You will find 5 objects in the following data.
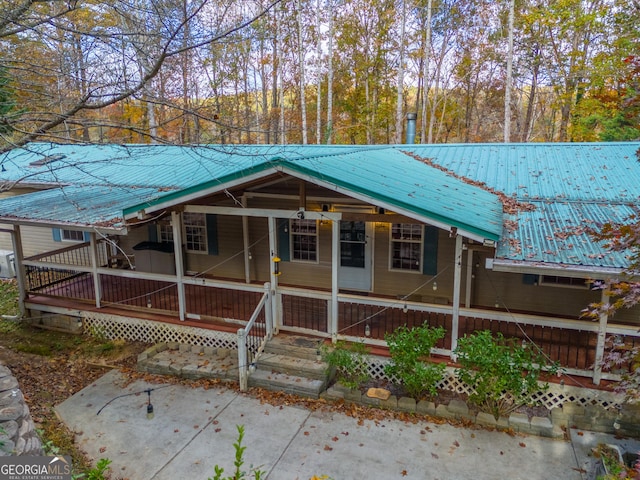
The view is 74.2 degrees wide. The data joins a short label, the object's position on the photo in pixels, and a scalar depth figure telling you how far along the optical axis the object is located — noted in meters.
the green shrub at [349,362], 7.12
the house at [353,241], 6.90
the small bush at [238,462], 2.74
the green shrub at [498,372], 6.14
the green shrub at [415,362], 6.62
